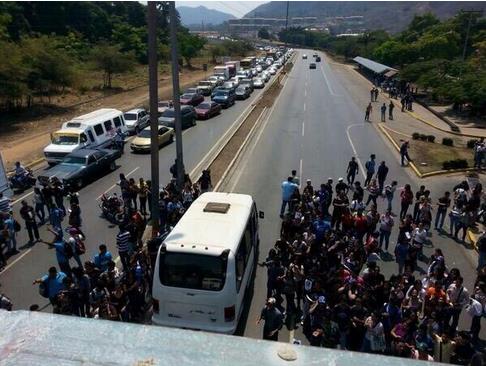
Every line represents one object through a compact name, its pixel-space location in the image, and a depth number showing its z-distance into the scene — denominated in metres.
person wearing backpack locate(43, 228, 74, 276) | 11.62
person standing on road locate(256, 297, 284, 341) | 8.91
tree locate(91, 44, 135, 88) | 49.34
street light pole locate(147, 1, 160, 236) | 12.94
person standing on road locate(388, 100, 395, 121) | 37.03
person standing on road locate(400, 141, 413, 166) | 23.62
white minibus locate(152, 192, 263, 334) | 9.35
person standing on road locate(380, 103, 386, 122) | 36.06
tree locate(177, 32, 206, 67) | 75.75
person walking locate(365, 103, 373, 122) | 36.12
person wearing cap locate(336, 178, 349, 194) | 16.25
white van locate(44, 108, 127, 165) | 23.05
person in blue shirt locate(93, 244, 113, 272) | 11.06
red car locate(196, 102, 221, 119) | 37.12
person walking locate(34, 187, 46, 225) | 15.82
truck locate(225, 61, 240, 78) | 64.43
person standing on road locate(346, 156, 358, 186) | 19.70
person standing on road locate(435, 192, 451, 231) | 15.59
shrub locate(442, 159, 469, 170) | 23.41
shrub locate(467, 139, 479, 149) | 28.98
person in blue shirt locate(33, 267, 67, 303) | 9.94
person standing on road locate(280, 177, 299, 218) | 16.25
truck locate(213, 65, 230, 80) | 61.19
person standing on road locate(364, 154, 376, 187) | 19.49
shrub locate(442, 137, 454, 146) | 29.32
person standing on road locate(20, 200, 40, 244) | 14.22
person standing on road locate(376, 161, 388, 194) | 18.75
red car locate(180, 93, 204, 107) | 40.81
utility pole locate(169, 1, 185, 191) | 16.15
